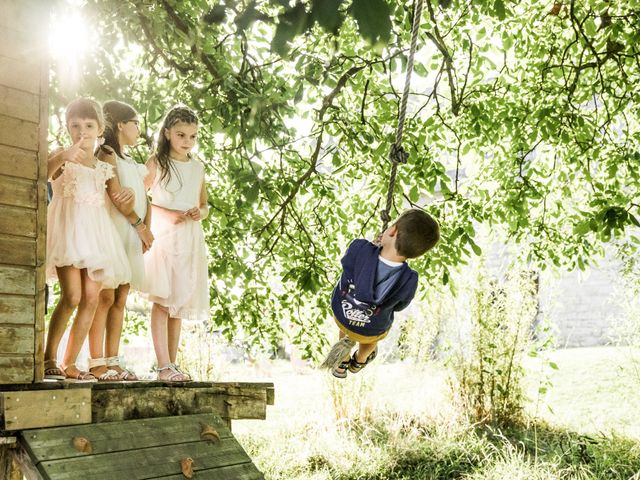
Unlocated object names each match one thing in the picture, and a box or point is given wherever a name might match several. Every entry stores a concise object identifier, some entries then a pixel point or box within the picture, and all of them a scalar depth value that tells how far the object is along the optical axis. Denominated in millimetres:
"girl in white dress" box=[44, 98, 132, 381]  3613
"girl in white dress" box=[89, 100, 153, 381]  3832
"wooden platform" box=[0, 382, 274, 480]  2990
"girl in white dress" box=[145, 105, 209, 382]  4168
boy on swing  3447
